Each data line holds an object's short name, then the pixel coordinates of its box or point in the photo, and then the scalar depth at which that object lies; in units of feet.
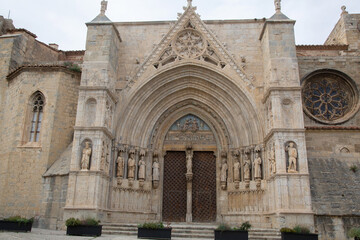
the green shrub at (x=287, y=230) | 29.48
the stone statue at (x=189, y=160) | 46.98
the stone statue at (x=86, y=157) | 39.06
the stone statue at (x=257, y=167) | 42.04
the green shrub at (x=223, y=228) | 29.81
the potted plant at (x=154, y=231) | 30.60
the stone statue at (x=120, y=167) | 43.71
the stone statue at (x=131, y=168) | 44.43
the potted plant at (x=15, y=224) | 33.01
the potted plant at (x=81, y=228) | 31.76
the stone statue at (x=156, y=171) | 46.11
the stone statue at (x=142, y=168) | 45.11
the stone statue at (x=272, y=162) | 38.52
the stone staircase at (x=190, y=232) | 33.86
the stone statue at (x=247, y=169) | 43.30
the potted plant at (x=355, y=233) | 26.68
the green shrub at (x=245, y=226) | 30.17
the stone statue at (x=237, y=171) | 44.50
